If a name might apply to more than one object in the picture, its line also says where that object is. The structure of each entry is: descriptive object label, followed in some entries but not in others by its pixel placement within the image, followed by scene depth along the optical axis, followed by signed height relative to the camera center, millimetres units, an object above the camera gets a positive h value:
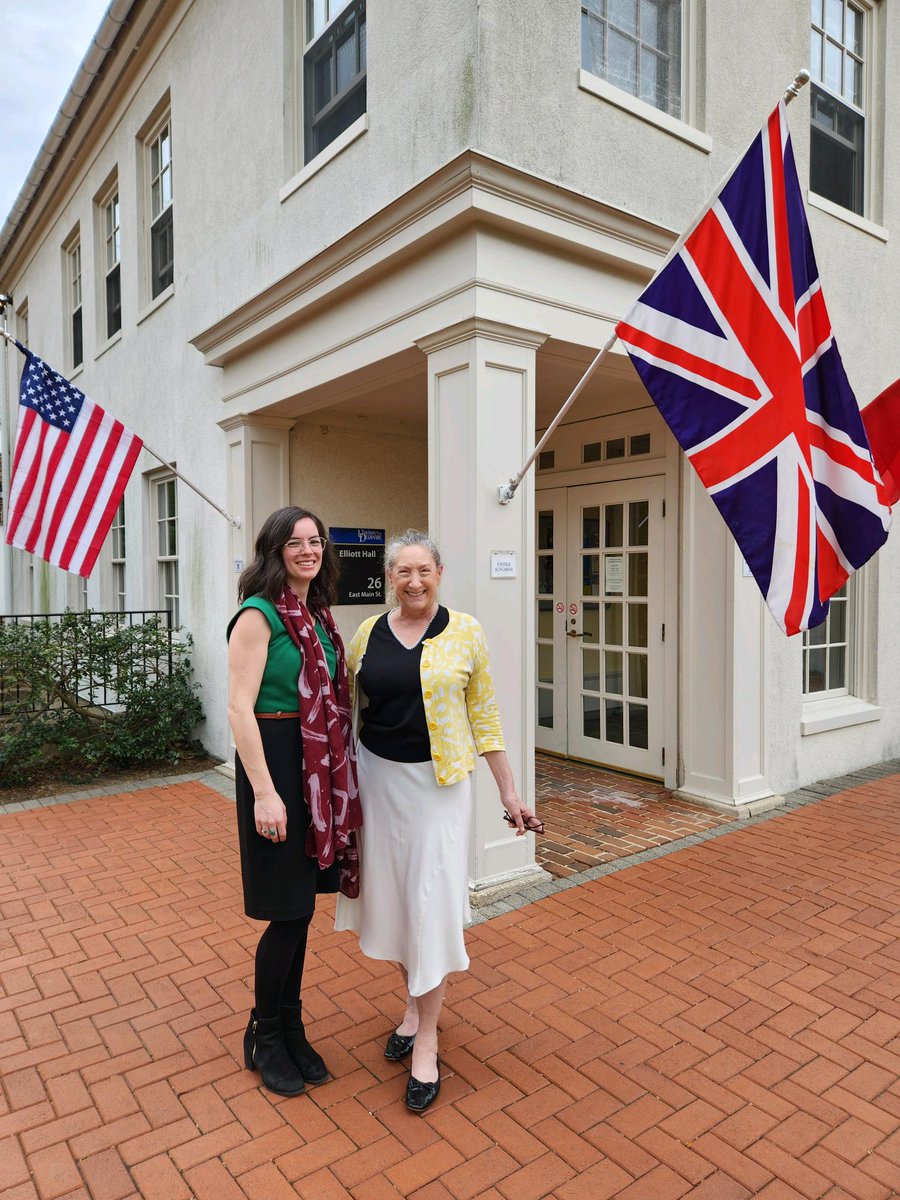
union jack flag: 3219 +855
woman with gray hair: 2654 -654
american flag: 5586 +810
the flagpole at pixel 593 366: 3242 +945
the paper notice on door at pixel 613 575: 6805 +48
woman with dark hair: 2555 -556
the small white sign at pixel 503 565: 4328 +90
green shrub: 6848 -1016
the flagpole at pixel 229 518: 6536 +555
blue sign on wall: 7004 +165
